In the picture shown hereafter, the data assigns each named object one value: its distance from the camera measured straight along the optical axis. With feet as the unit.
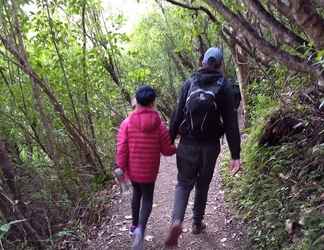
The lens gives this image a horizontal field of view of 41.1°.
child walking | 14.28
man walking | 13.73
